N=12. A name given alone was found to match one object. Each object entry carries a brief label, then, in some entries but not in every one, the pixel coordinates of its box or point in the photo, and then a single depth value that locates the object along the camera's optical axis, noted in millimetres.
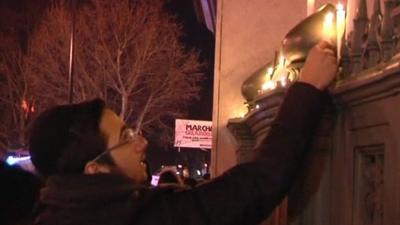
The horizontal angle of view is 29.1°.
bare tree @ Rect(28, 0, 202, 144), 34375
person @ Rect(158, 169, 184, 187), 3947
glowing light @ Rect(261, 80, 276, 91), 5288
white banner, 19688
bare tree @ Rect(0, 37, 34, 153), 35438
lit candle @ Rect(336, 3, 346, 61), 3861
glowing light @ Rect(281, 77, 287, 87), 4660
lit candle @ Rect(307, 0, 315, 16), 5824
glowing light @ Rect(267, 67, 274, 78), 5812
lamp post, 20047
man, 2305
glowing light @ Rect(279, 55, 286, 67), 4750
